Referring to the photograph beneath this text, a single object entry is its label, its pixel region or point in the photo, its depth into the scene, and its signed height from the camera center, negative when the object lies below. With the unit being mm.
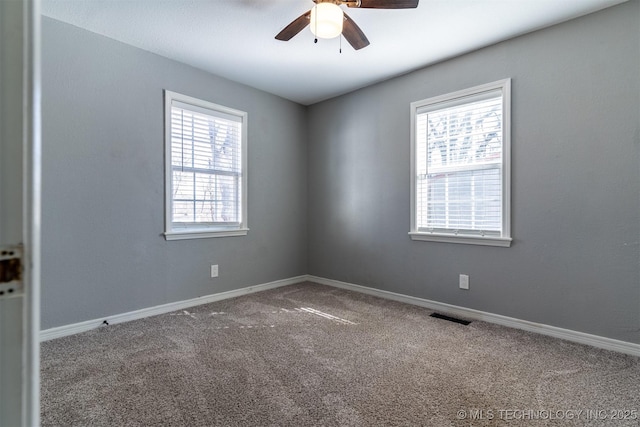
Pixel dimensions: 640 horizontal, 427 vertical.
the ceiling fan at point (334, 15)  1850 +1264
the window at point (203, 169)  3057 +481
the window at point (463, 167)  2711 +467
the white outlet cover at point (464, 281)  2908 -631
